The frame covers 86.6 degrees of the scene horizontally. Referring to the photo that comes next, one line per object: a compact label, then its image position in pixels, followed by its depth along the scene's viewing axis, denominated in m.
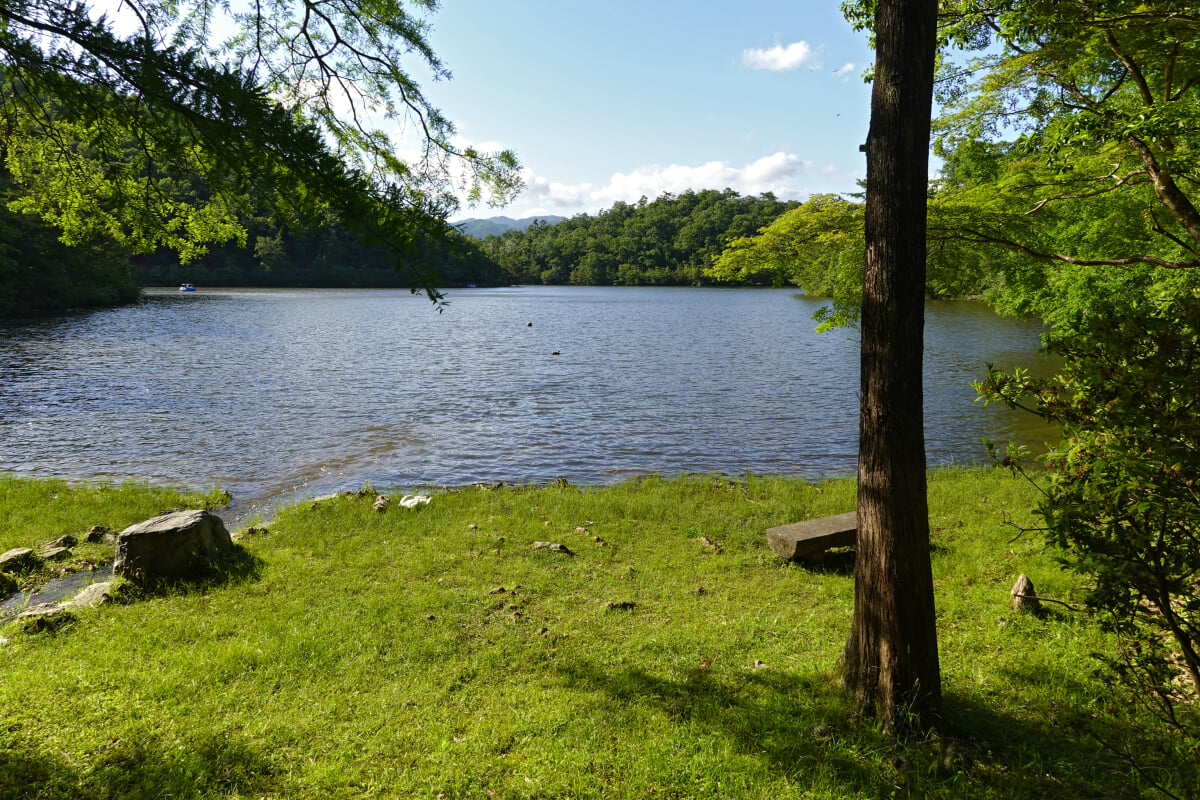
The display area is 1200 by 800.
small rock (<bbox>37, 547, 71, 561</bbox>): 9.35
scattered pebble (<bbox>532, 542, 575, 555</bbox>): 9.81
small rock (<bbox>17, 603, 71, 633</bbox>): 6.65
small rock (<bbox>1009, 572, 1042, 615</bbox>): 6.58
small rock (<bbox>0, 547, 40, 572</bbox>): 8.82
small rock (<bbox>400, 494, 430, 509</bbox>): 12.02
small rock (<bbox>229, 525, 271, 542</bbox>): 10.56
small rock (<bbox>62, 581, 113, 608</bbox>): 7.46
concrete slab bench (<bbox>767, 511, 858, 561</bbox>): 9.16
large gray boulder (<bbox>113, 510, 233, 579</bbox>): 8.10
